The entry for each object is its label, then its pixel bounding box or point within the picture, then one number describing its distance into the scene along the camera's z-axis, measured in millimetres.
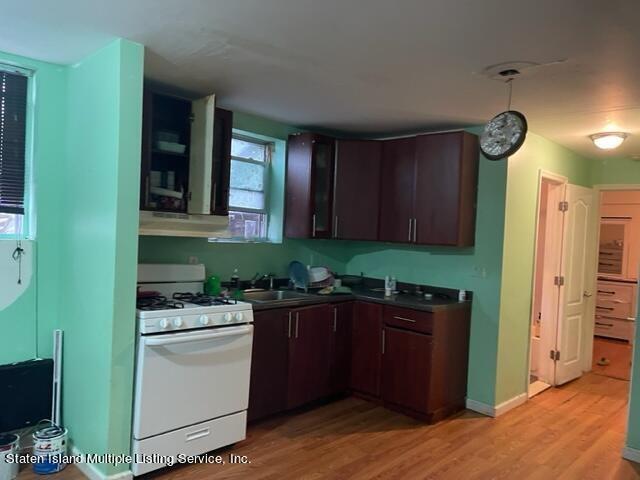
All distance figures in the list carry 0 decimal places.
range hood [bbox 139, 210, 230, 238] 3016
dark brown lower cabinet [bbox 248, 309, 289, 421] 3336
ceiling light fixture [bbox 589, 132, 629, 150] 3848
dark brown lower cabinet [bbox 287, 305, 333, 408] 3562
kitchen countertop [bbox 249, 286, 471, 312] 3442
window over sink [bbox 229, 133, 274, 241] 4023
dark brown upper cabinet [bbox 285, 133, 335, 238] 4145
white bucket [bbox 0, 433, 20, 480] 2481
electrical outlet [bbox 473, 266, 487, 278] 3895
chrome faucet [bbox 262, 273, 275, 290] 4109
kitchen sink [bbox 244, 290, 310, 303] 3846
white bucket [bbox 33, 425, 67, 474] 2588
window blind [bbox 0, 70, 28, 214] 2760
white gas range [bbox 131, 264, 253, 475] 2578
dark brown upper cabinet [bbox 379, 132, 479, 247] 3785
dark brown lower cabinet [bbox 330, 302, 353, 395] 3887
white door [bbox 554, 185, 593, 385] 4695
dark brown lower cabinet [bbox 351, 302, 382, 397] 3910
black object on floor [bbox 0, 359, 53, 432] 2709
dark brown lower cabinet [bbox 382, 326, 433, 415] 3602
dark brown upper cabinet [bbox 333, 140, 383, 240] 4266
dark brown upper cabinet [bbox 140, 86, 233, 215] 2996
